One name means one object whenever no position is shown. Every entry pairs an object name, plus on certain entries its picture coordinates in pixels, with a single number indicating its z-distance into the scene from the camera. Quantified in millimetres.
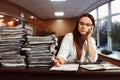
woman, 2215
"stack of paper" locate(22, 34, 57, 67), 1819
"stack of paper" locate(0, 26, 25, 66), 1891
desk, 1552
